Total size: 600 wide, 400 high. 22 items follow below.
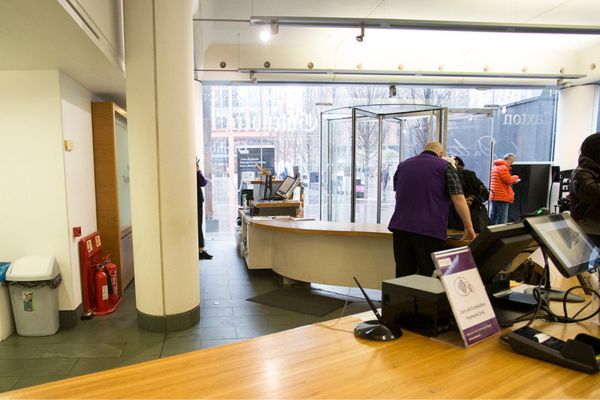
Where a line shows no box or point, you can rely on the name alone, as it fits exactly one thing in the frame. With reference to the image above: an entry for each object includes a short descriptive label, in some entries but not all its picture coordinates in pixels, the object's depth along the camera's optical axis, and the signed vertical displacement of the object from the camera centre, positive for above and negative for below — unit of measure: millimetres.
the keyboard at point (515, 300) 1734 -612
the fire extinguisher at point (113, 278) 4215 -1263
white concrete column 3457 +49
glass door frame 6152 +745
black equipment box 1467 -552
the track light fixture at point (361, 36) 4195 +1367
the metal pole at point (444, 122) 6112 +615
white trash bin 3436 -1178
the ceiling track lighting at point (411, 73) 6633 +1525
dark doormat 4145 -1550
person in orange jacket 7301 -501
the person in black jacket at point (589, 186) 3004 -178
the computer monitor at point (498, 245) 1524 -329
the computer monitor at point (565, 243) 1481 -318
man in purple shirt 3240 -349
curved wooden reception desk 4242 -1009
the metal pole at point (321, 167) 8070 -115
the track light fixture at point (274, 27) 4132 +1406
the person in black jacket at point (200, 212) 6324 -826
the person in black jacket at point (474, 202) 3953 -400
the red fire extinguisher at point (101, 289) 4031 -1321
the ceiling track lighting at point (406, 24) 4133 +1463
